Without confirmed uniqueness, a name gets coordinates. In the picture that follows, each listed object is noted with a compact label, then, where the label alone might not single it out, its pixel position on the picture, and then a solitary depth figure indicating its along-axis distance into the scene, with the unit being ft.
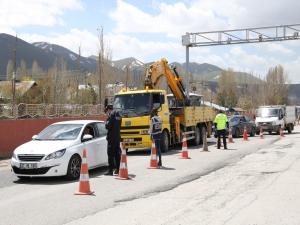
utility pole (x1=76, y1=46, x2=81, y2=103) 144.64
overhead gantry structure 126.72
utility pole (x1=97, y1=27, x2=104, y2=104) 133.80
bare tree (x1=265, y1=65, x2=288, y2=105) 340.39
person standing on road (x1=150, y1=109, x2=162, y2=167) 48.67
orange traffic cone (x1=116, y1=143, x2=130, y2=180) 39.76
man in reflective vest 71.36
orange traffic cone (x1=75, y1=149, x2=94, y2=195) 32.71
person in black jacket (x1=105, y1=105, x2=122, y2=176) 41.55
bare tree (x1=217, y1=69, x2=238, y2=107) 317.75
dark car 105.40
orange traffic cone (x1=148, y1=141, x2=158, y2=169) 46.83
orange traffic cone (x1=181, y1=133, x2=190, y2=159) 57.41
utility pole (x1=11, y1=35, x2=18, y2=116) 97.80
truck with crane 62.90
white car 37.78
